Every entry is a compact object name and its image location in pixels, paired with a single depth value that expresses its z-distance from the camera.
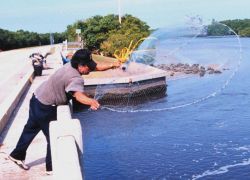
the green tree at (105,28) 54.77
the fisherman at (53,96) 6.63
